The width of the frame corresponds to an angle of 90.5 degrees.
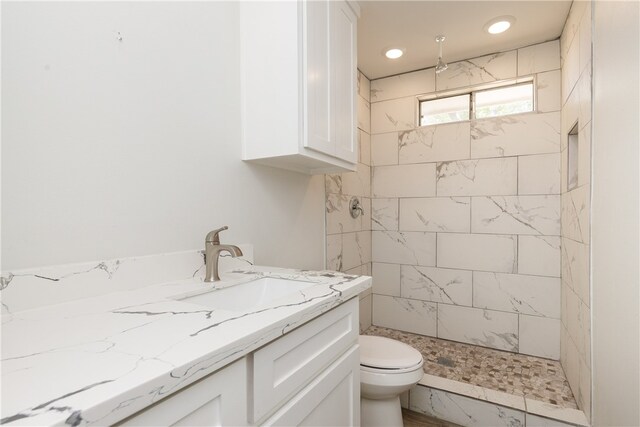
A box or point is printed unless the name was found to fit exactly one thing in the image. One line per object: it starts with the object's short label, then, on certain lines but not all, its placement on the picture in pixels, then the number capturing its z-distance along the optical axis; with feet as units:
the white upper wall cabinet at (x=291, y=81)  4.46
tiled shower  7.20
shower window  7.96
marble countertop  1.39
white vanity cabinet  1.87
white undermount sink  3.66
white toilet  5.04
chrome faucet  3.94
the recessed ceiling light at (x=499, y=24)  6.75
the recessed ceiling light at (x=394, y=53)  8.00
